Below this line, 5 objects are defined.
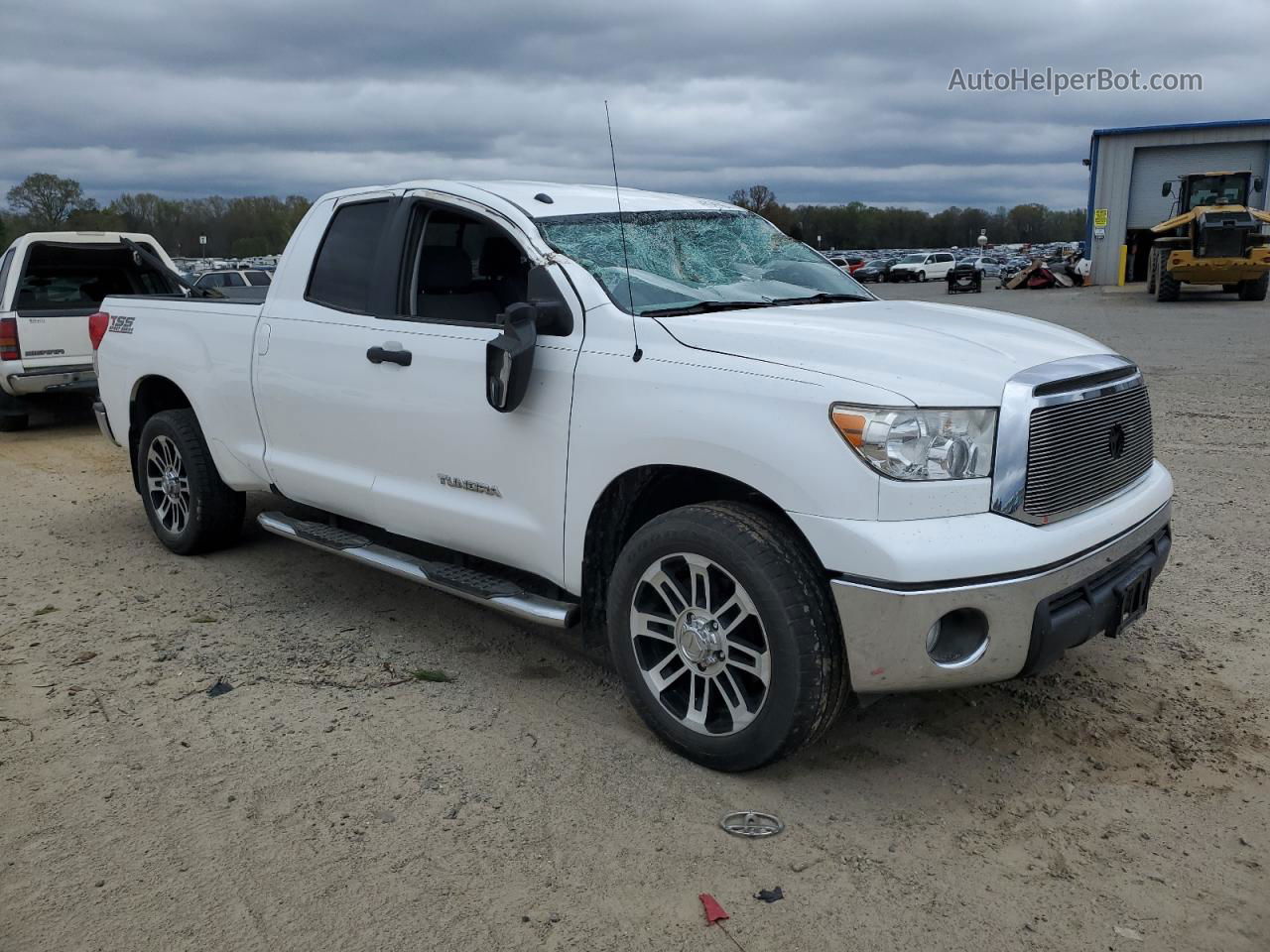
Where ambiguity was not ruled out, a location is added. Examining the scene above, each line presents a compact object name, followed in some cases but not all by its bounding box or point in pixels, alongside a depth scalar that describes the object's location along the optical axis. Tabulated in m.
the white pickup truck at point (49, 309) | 10.46
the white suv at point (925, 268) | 55.19
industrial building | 36.66
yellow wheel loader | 24.03
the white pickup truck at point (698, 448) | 3.11
